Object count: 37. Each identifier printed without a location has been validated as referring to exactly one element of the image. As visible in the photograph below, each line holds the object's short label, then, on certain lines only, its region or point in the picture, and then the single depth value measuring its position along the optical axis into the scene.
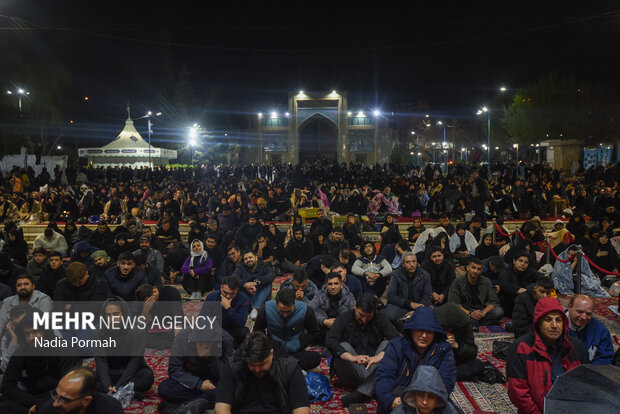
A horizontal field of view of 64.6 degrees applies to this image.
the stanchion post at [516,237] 9.82
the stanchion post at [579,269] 8.04
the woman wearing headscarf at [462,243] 10.36
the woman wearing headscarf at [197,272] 8.70
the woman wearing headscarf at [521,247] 8.59
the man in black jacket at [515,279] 7.00
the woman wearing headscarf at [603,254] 9.08
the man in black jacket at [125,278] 6.69
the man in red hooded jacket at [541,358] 3.48
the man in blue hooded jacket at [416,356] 3.73
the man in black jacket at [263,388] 3.51
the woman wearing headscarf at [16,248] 9.31
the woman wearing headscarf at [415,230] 11.29
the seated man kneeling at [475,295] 6.65
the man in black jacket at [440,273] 7.36
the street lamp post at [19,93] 24.72
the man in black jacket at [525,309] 5.65
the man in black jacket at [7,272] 6.86
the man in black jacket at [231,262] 7.86
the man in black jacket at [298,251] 10.10
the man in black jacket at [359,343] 4.66
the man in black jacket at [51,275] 7.03
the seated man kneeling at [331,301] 5.95
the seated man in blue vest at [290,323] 5.07
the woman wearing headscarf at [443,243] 9.67
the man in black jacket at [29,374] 4.17
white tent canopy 29.64
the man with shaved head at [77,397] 3.10
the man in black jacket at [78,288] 6.02
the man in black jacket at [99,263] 7.71
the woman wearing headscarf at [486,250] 9.45
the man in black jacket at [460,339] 4.79
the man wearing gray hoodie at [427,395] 3.03
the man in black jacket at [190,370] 4.45
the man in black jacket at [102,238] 10.12
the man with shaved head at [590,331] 4.28
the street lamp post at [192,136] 42.96
